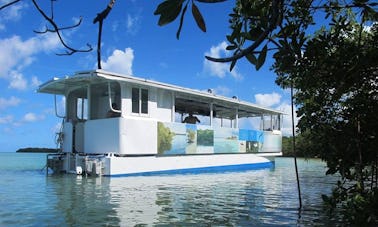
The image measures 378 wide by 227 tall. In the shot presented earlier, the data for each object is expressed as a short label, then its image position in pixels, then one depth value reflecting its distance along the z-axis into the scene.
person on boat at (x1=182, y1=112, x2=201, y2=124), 22.12
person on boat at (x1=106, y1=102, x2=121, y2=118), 17.45
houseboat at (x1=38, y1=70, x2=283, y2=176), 16.58
